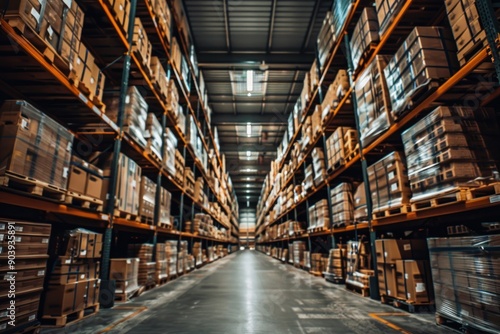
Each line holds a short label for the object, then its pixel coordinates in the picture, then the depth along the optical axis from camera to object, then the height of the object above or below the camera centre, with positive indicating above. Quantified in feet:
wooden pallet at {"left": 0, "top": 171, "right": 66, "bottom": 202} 7.06 +1.49
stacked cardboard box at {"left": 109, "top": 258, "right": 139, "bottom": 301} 13.35 -1.75
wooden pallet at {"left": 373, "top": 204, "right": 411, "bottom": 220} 10.98 +1.03
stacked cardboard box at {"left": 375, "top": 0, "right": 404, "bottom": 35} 12.34 +10.21
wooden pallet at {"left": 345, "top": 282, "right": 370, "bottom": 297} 14.35 -2.84
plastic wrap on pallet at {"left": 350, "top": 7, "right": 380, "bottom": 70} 14.67 +10.83
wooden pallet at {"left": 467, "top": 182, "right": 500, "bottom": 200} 7.79 +1.21
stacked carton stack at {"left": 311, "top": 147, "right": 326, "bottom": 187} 22.77 +5.89
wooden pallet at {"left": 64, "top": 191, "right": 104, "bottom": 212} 9.47 +1.40
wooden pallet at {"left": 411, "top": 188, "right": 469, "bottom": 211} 8.31 +1.12
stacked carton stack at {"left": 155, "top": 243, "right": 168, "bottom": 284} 18.62 -1.74
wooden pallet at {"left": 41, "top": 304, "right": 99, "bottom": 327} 9.07 -2.66
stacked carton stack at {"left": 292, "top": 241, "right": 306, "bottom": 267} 32.14 -1.85
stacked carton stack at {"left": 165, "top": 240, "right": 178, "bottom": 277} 21.08 -1.30
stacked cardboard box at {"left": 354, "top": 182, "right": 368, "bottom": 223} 15.35 +1.70
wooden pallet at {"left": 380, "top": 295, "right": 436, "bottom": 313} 10.72 -2.74
